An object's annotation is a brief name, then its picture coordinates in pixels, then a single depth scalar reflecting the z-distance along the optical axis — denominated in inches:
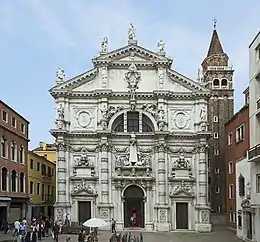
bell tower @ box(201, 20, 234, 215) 2947.8
